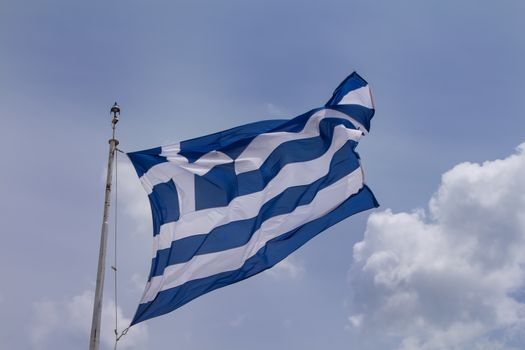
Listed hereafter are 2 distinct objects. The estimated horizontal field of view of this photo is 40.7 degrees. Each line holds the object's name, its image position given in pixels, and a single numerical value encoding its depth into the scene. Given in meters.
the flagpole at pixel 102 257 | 19.53
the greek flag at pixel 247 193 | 21.98
